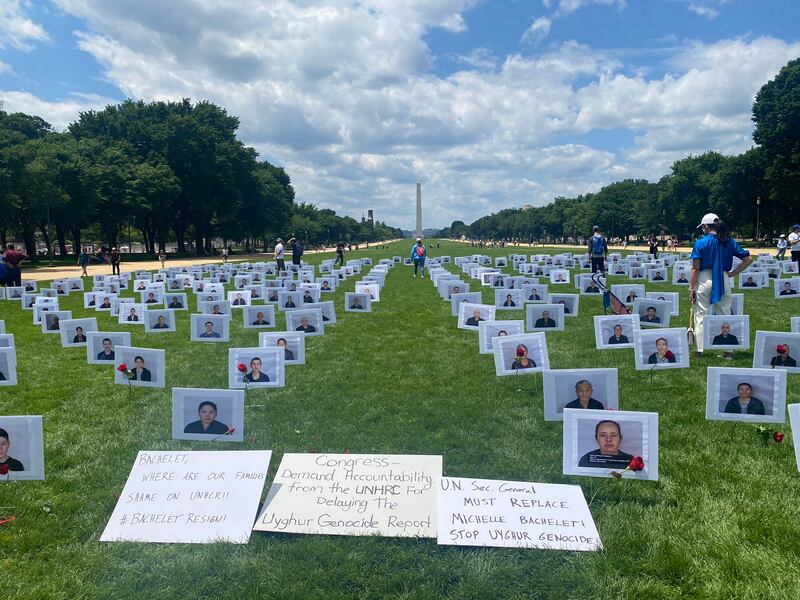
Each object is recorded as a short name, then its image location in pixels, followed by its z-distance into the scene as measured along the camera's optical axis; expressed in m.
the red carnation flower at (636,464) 4.12
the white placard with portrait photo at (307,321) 9.87
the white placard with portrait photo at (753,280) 17.41
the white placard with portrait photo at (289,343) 7.41
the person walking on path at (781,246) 30.65
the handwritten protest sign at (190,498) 3.85
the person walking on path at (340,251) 35.12
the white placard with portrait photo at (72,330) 9.45
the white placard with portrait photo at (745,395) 5.02
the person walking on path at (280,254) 26.96
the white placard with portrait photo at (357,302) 14.45
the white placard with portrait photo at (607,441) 4.18
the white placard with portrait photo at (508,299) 12.07
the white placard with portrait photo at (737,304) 9.34
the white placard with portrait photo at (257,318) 11.16
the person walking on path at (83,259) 30.77
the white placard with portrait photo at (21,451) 4.30
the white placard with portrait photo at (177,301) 14.91
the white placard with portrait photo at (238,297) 14.64
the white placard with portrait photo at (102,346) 7.55
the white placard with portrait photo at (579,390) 5.02
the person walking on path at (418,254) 25.95
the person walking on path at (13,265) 19.20
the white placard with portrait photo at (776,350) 6.38
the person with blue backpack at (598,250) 19.71
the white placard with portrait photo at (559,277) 19.03
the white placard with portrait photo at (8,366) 6.66
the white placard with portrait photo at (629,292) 12.74
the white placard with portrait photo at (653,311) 9.58
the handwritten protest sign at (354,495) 3.87
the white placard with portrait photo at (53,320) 10.98
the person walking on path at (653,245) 34.28
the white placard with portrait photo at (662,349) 6.88
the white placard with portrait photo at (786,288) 14.17
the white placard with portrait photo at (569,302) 11.12
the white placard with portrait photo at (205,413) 4.91
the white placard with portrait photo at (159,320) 10.89
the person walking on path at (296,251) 29.96
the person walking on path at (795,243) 22.18
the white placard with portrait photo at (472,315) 9.63
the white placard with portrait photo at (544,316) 9.54
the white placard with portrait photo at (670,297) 10.45
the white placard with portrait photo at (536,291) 13.18
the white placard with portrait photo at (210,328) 9.63
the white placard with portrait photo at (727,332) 7.86
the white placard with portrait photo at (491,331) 7.65
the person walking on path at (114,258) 28.95
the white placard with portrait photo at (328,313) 10.84
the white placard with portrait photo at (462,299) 11.66
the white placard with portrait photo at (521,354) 6.65
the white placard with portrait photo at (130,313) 12.81
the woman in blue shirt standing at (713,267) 8.26
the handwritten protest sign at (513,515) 3.69
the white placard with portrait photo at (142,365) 6.43
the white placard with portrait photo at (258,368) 6.33
